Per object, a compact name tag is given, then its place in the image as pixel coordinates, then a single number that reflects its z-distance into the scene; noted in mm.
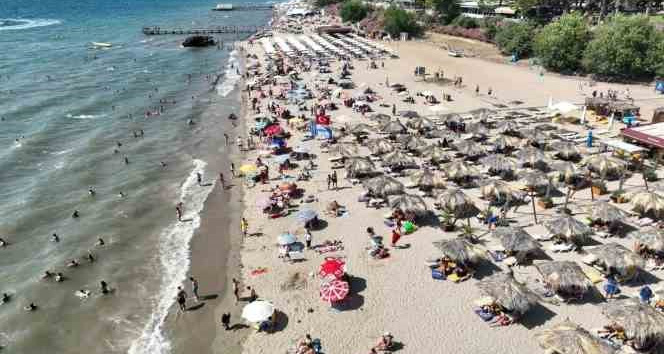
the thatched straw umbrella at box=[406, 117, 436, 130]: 35312
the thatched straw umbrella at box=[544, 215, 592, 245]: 20828
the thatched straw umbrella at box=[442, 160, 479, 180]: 27219
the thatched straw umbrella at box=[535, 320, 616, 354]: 14141
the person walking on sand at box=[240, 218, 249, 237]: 24859
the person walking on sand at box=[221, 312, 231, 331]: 18391
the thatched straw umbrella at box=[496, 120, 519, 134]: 33812
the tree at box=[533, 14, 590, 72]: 53406
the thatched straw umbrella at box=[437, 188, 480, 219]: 23656
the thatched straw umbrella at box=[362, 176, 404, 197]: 25453
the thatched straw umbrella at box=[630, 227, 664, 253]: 19625
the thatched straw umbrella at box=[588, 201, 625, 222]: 21688
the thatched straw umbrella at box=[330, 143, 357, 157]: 30992
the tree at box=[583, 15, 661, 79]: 47594
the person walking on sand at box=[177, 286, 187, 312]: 19578
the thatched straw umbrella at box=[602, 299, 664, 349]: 15016
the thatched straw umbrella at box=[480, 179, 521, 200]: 24719
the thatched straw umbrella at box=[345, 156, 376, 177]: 28484
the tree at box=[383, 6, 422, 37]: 85625
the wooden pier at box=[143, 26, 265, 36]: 103688
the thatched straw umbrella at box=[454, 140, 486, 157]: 30141
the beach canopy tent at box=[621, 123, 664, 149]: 29109
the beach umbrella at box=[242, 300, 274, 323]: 17388
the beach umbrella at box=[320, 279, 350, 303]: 18344
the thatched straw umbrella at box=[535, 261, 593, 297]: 17625
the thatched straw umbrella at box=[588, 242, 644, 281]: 18438
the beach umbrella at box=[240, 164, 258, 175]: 30328
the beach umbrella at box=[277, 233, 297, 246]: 22359
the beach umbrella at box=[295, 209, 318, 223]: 23875
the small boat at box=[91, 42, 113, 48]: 85938
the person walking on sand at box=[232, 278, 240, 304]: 19922
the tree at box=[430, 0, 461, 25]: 87812
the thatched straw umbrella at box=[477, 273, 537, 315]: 16719
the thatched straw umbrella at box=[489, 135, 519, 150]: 31264
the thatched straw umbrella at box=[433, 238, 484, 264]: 19406
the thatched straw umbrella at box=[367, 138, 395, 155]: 31375
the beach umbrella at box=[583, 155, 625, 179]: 26703
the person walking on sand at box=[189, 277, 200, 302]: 20125
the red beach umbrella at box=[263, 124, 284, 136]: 36125
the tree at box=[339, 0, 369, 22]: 107438
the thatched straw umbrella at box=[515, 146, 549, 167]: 28359
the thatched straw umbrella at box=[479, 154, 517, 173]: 27562
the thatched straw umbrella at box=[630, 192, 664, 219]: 22516
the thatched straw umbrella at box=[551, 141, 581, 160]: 29734
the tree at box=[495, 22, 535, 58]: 61938
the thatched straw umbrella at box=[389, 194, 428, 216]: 23484
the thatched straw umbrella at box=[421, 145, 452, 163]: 29906
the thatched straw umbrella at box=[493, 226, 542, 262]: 19938
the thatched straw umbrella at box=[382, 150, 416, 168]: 29125
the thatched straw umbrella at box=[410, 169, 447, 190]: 26281
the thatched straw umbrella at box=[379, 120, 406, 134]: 34781
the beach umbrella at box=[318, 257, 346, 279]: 19531
